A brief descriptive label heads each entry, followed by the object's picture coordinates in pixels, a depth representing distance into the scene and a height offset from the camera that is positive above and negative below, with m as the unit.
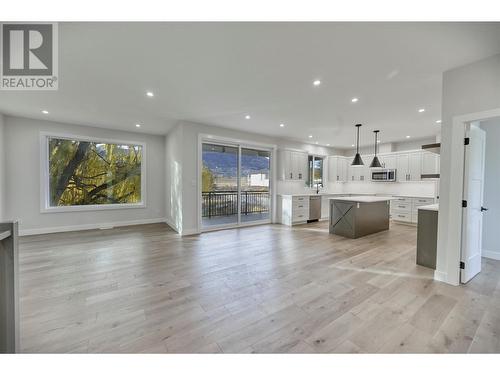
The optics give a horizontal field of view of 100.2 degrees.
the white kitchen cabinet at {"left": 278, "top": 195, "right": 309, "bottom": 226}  6.11 -0.82
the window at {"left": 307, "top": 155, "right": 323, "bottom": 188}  7.37 +0.38
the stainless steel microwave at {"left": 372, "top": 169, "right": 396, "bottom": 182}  6.77 +0.26
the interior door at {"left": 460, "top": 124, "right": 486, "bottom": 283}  2.47 -0.26
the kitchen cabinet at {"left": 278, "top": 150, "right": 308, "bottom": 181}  6.51 +0.54
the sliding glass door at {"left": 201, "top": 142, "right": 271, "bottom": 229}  5.59 -0.10
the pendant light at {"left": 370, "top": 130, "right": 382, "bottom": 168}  5.34 +0.51
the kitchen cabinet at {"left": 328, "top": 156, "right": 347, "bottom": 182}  7.70 +0.51
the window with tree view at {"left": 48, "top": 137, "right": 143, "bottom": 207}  5.14 +0.19
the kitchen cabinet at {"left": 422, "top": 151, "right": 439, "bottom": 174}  6.00 +0.60
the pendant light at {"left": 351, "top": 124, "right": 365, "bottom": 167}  5.09 +0.53
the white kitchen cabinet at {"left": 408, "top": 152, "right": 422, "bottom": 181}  6.31 +0.53
